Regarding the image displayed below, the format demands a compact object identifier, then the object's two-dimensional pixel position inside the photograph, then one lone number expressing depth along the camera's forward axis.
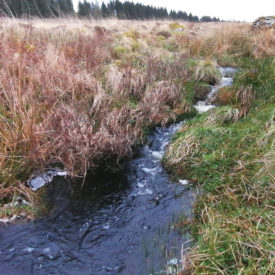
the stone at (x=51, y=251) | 2.41
